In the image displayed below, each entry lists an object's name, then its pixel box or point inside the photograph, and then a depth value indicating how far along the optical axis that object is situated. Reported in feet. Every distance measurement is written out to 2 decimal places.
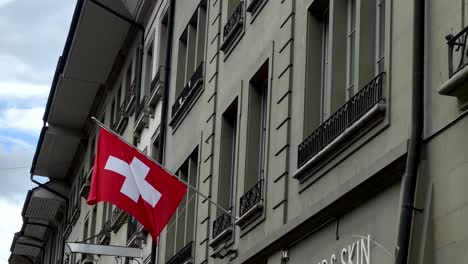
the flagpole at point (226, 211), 57.93
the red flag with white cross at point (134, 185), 58.85
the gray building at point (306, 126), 36.68
